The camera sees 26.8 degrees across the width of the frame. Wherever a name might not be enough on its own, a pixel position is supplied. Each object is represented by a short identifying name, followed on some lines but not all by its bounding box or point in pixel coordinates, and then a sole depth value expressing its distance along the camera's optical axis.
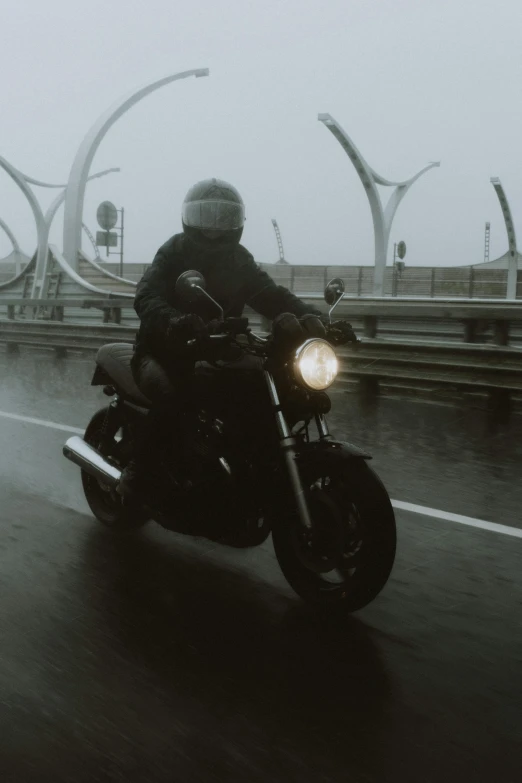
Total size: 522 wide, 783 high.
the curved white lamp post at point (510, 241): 35.28
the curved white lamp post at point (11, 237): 58.06
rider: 4.73
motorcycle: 4.06
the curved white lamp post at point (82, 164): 29.12
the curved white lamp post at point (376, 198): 34.50
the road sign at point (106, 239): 30.70
